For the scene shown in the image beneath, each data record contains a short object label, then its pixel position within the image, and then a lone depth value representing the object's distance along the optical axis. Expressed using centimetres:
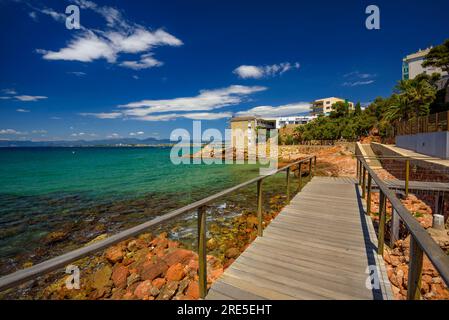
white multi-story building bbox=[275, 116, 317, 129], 9444
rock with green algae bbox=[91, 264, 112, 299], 518
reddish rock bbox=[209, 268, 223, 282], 474
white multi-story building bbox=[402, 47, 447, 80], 6688
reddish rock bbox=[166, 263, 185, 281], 507
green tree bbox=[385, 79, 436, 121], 2823
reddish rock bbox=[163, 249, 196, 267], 572
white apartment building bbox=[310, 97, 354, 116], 9542
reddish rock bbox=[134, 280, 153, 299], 476
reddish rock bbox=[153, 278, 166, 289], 495
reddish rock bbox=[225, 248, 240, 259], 618
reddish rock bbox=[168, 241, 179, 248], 724
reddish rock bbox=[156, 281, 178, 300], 451
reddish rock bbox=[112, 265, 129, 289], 533
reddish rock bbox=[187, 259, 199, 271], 542
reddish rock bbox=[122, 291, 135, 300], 477
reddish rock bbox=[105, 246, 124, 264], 643
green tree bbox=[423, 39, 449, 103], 2655
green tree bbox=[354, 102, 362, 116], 5802
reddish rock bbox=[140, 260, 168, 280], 532
